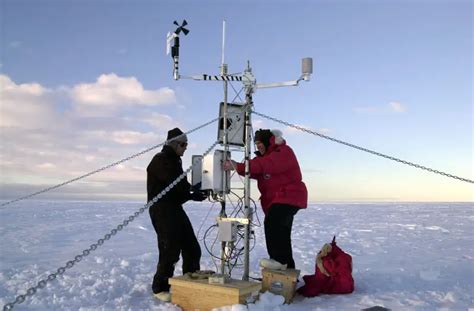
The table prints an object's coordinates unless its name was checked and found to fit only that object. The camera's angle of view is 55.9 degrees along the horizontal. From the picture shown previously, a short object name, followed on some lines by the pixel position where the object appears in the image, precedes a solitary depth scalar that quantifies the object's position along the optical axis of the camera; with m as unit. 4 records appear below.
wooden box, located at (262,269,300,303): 4.82
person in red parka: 5.13
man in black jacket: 4.71
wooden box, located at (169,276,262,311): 4.09
